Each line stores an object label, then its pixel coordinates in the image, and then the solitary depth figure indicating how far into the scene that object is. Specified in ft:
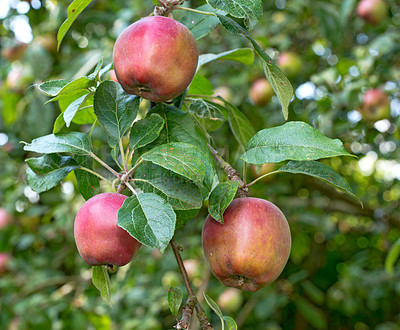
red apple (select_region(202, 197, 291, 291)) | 2.09
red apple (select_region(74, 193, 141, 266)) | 2.05
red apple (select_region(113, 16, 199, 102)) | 2.08
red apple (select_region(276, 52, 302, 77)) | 7.30
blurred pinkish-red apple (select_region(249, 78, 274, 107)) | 7.27
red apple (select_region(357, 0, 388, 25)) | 6.82
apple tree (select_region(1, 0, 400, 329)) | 2.04
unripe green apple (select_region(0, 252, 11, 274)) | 8.65
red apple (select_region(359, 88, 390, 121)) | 6.17
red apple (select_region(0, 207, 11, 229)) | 8.57
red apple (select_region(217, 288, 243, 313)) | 7.67
